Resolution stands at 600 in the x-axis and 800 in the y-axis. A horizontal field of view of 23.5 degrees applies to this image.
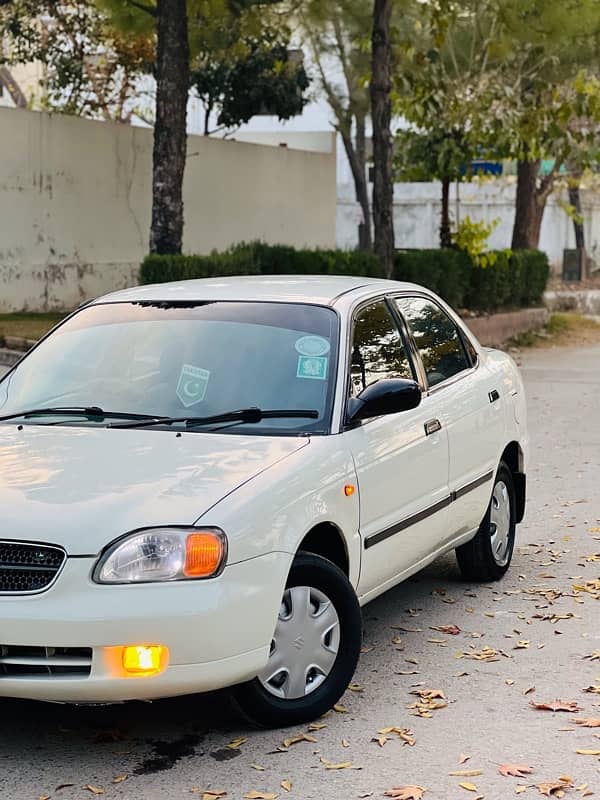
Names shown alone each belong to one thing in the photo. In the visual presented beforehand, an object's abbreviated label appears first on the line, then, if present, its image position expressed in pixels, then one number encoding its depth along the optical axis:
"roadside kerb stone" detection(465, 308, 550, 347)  21.52
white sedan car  4.73
